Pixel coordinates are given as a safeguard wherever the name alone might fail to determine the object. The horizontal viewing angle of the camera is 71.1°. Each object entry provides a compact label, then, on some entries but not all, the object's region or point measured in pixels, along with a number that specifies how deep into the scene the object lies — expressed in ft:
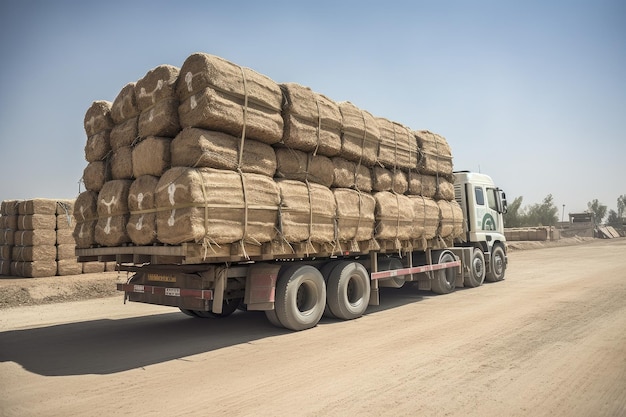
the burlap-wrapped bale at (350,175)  28.58
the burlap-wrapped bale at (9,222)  50.31
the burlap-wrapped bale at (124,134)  24.25
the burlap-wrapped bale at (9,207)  50.49
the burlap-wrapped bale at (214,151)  20.52
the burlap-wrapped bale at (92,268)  51.52
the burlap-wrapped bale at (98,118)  26.78
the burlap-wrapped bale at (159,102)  22.04
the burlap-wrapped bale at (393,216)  30.94
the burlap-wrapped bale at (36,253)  47.50
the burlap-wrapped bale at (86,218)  25.68
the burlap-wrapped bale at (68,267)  49.16
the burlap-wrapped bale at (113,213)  23.47
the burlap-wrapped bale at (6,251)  51.08
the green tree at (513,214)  203.66
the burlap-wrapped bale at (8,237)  50.29
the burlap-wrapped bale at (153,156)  21.56
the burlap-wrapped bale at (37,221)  47.75
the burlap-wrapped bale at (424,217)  34.73
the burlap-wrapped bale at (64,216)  49.70
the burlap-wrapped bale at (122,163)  24.05
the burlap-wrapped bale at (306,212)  23.91
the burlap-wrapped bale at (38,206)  48.14
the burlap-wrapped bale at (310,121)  25.09
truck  22.17
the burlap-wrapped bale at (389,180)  31.91
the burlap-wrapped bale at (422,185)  35.81
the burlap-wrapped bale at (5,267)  50.93
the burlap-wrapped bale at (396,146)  32.68
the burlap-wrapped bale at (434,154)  37.19
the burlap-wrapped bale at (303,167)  25.17
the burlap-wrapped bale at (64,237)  49.32
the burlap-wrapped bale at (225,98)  20.81
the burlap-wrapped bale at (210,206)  19.56
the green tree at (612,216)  387.75
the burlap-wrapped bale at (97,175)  25.95
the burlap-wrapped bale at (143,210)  21.26
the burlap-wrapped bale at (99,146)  26.45
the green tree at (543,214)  243.52
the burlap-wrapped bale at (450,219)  38.32
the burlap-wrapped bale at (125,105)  24.36
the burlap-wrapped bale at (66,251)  49.39
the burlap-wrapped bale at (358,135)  28.94
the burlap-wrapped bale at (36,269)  47.37
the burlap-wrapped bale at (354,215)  27.68
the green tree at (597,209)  365.20
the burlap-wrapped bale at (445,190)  39.09
